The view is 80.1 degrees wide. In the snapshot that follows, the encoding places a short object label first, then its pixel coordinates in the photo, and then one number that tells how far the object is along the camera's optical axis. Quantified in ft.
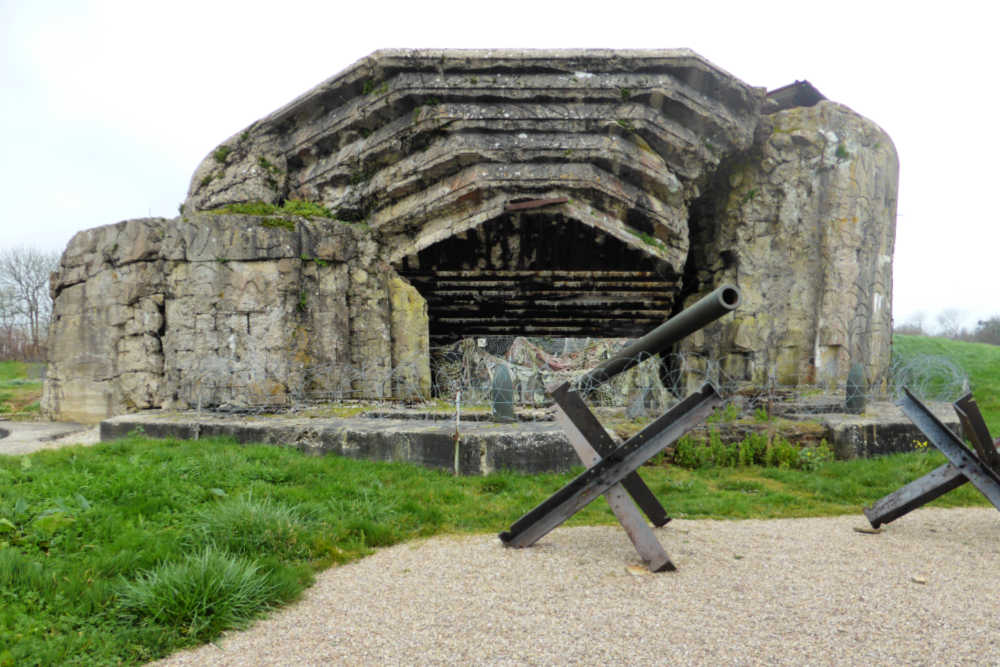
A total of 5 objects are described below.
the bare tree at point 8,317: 93.35
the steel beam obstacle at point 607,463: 10.69
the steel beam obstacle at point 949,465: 12.04
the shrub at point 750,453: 20.44
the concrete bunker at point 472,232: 24.35
